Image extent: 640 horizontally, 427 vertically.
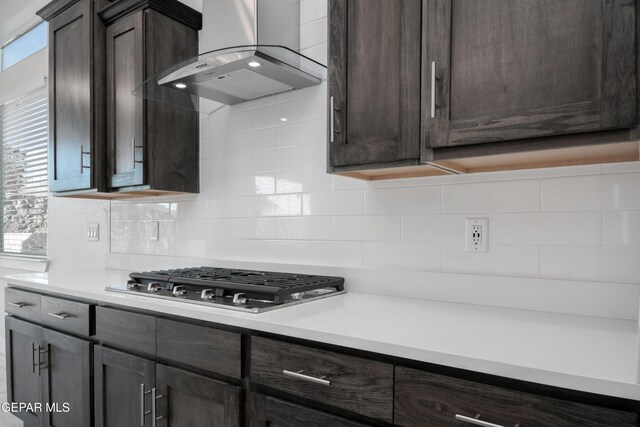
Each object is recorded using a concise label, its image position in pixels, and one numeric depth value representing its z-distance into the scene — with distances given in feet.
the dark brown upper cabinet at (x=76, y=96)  8.00
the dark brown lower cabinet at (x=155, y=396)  4.46
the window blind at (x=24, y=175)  11.75
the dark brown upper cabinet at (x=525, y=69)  3.31
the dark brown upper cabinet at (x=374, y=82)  4.47
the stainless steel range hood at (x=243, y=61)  5.70
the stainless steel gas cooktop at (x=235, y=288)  4.76
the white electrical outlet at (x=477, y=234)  4.98
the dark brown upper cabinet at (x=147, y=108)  7.41
